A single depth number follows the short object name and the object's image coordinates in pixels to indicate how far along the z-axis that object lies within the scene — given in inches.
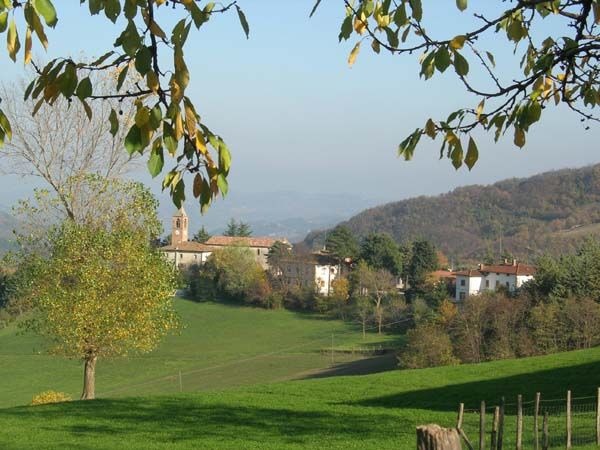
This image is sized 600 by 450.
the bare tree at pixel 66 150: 828.6
